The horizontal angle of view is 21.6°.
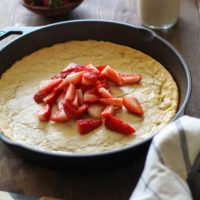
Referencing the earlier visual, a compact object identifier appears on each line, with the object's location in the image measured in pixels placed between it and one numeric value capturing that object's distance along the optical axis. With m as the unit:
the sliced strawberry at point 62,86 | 0.70
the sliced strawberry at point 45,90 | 0.71
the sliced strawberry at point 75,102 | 0.67
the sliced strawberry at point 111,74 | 0.72
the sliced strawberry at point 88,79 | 0.69
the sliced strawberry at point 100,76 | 0.72
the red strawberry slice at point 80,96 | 0.68
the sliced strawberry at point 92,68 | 0.72
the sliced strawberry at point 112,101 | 0.68
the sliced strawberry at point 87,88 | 0.69
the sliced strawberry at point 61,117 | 0.67
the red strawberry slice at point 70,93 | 0.68
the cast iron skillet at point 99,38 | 0.73
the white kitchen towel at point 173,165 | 0.50
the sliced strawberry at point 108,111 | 0.66
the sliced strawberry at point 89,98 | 0.68
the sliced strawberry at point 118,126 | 0.65
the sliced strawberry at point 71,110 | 0.67
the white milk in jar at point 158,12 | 0.83
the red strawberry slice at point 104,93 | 0.68
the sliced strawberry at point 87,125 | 0.66
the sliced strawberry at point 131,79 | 0.74
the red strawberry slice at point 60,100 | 0.69
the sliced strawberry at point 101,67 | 0.74
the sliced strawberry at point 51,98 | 0.70
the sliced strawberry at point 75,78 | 0.70
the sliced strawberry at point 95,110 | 0.67
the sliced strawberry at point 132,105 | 0.68
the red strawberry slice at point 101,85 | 0.70
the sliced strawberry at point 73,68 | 0.73
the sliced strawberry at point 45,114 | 0.68
